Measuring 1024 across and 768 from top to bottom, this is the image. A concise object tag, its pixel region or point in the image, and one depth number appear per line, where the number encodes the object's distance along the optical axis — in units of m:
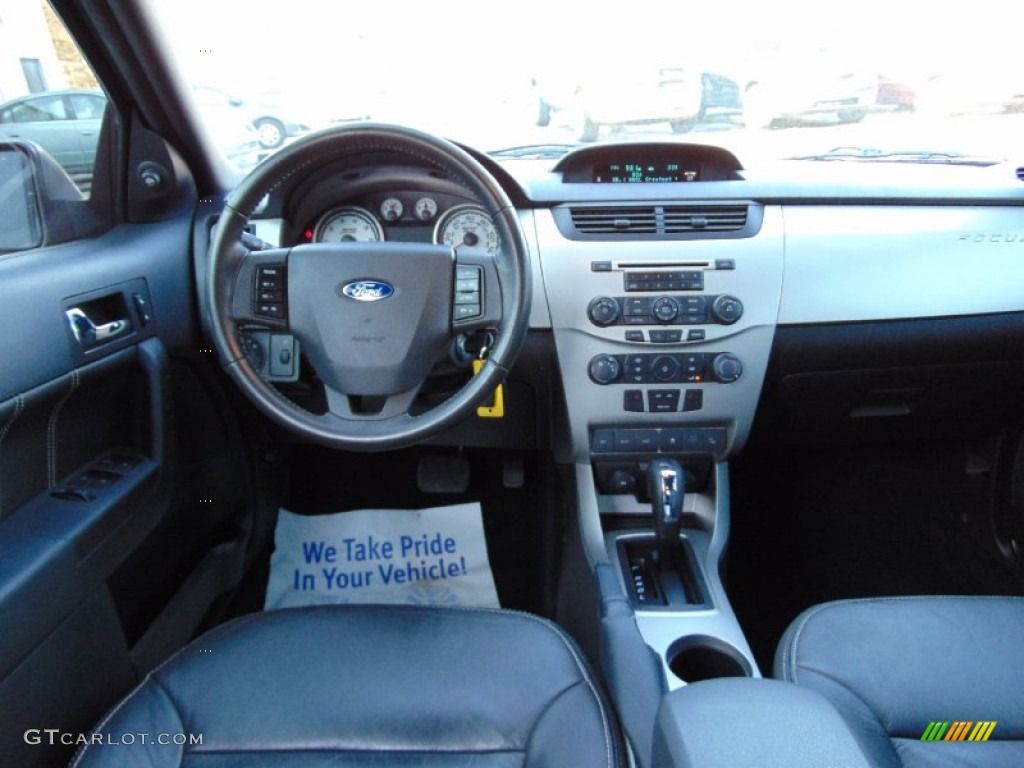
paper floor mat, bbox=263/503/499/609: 2.10
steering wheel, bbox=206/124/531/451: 1.31
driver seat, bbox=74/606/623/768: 1.09
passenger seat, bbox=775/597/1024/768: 1.13
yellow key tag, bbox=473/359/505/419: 1.79
